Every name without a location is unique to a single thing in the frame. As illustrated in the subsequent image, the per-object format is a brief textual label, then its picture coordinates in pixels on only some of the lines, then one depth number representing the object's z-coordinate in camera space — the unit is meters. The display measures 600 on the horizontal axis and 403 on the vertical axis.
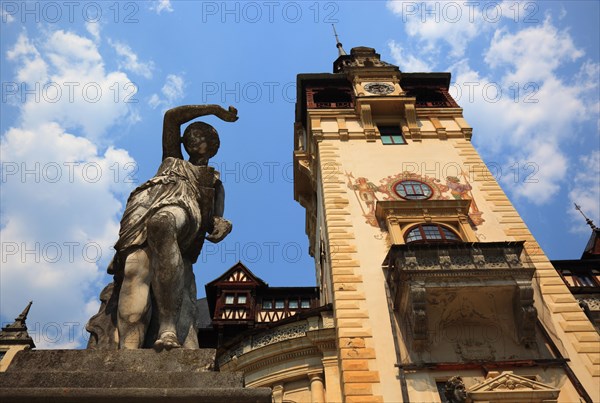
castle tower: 12.32
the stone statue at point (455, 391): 9.04
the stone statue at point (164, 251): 4.26
